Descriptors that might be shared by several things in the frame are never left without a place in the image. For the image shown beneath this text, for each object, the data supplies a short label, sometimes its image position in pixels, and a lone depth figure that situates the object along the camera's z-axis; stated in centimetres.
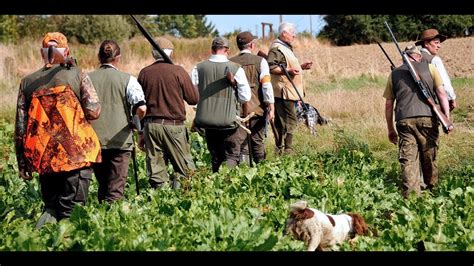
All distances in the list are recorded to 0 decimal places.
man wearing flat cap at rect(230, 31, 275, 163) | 2064
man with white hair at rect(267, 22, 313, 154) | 2286
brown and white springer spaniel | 1191
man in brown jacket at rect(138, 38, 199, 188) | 1797
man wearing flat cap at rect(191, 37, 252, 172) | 1909
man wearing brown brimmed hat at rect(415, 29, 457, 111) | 1908
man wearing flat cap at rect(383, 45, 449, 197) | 1778
